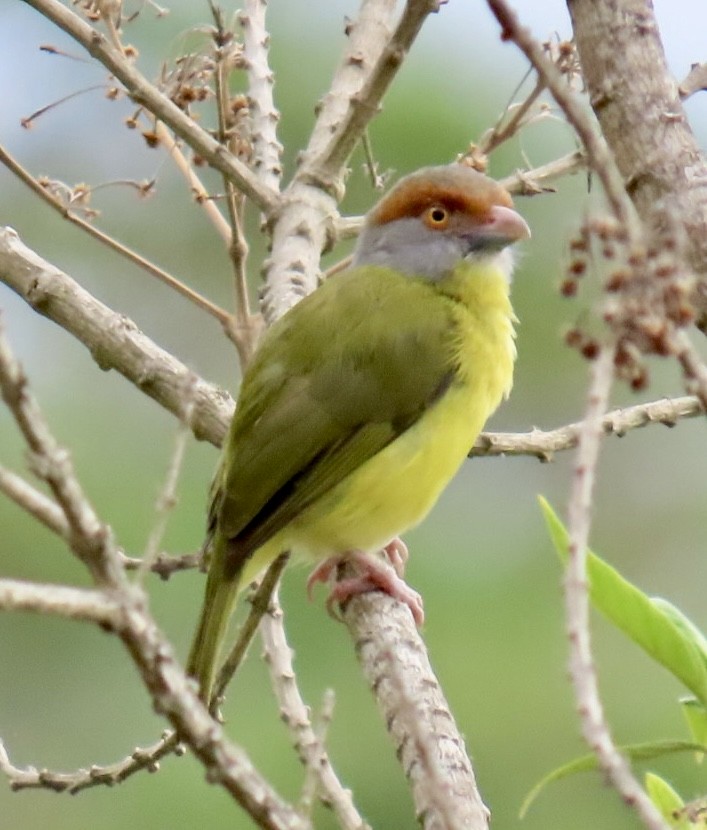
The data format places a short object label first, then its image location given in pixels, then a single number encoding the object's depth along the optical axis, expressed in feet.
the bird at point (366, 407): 22.48
